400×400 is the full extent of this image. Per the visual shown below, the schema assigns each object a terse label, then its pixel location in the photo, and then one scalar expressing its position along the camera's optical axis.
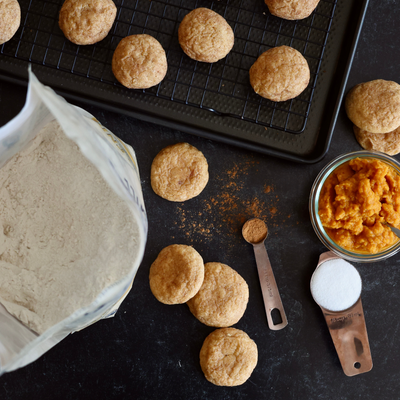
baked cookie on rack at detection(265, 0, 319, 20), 0.64
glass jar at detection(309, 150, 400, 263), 0.66
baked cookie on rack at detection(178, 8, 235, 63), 0.64
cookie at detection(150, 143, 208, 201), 0.67
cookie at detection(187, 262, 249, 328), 0.67
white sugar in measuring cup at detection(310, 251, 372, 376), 0.68
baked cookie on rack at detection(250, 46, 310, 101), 0.64
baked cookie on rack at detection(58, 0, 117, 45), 0.64
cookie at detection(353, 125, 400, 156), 0.67
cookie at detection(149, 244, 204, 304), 0.66
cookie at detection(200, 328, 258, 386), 0.67
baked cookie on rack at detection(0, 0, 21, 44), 0.63
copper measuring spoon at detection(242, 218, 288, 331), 0.68
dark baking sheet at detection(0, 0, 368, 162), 0.65
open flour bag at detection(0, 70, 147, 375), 0.56
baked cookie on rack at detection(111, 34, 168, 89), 0.64
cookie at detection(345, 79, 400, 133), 0.65
